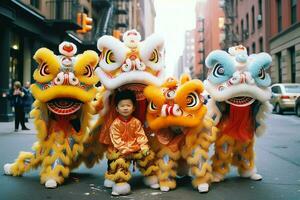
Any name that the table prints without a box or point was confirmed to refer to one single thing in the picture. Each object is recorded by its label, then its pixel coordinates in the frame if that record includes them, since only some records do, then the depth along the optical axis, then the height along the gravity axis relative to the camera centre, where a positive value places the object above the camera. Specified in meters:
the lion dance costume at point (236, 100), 5.89 +0.09
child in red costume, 5.52 -0.57
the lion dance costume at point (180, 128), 5.55 -0.31
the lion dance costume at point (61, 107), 5.90 +0.00
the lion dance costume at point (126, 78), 5.59 +0.41
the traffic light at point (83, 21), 21.21 +4.58
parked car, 21.56 +0.55
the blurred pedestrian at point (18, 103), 14.16 +0.14
